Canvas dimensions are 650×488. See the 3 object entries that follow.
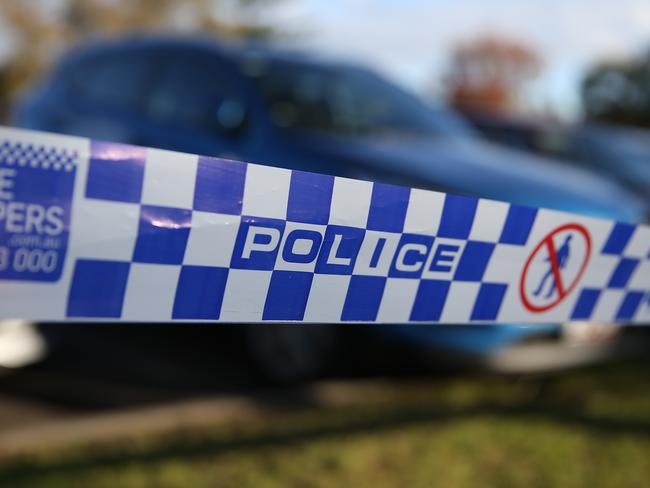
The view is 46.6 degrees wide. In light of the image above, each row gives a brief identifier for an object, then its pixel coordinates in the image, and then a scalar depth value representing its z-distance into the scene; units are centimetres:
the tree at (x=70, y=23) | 1722
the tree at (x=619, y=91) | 2837
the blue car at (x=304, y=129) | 308
